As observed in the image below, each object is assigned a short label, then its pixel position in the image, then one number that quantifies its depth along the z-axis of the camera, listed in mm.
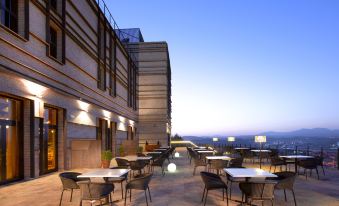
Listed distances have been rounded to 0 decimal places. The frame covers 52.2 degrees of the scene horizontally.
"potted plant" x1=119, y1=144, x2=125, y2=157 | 20938
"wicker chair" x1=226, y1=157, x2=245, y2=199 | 10117
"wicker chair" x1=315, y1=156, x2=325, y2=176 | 12055
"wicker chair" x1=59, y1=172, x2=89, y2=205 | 6816
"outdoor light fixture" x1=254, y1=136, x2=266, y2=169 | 15416
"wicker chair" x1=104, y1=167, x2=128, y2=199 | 7688
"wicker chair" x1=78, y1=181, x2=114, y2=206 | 6141
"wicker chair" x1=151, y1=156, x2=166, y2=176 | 12285
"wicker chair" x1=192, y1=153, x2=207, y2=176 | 12423
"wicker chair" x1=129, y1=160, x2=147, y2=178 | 10969
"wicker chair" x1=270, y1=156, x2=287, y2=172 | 12422
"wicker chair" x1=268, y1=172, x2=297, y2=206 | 6802
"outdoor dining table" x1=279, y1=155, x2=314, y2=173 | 12438
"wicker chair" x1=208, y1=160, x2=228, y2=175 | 11109
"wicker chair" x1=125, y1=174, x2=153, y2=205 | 6984
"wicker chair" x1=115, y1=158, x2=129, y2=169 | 10977
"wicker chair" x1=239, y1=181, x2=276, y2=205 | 6293
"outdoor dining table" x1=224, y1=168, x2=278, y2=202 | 6941
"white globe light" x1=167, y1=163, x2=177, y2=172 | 14281
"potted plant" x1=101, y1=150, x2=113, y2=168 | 15219
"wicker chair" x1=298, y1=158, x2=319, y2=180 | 11711
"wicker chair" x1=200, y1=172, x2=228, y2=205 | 7230
